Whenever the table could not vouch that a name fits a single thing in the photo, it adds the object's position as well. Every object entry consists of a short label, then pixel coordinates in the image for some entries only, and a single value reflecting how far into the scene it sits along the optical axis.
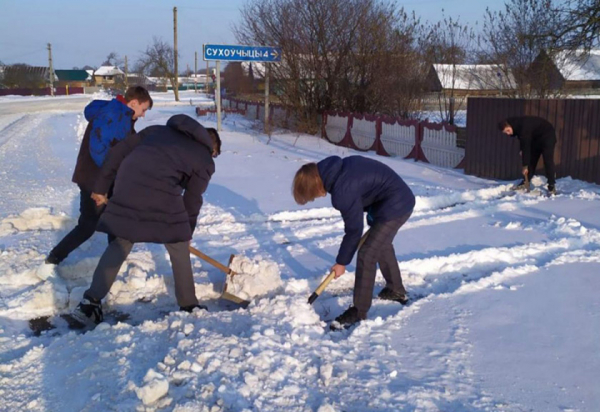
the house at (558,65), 15.05
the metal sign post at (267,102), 19.38
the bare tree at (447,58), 17.59
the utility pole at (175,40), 46.94
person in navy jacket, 4.03
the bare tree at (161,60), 57.88
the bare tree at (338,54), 18.80
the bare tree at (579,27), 13.91
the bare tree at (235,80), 37.23
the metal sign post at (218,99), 18.78
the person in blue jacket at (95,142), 5.09
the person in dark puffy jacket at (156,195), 4.23
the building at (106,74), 94.19
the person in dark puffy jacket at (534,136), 9.06
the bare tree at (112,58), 76.89
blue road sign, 17.91
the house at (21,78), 78.94
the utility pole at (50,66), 69.19
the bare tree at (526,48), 15.30
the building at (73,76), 98.64
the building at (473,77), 17.45
